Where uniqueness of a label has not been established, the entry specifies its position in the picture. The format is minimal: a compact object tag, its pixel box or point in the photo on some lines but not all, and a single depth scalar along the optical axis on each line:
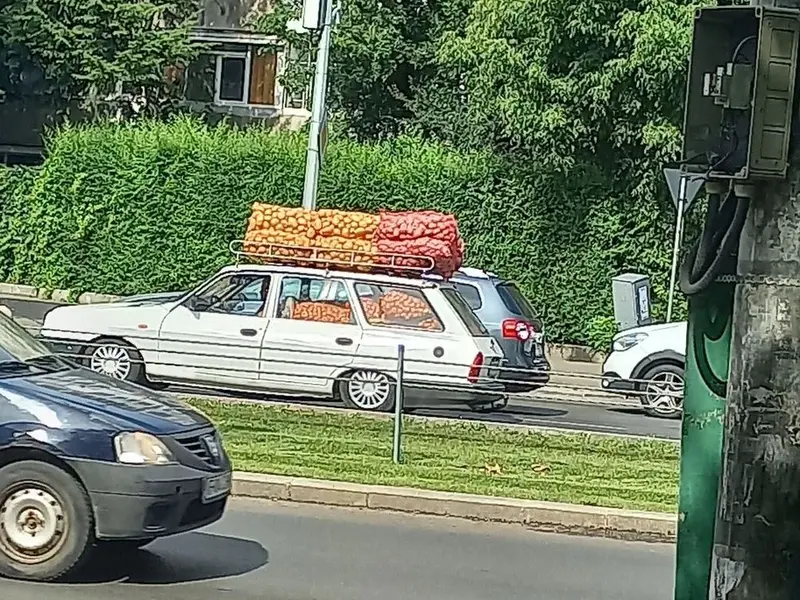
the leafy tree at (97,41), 33.88
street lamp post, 23.34
